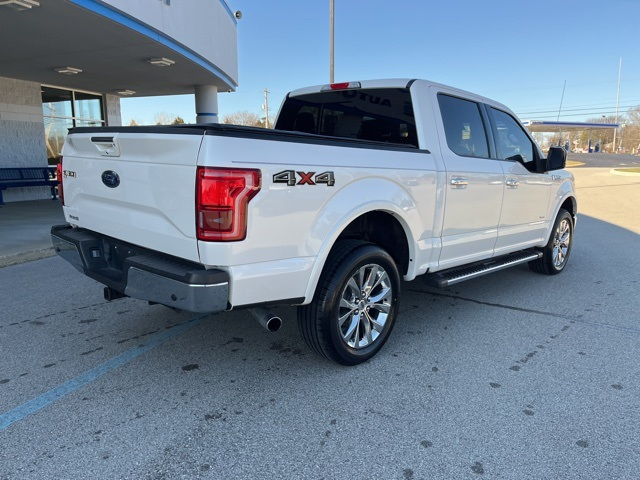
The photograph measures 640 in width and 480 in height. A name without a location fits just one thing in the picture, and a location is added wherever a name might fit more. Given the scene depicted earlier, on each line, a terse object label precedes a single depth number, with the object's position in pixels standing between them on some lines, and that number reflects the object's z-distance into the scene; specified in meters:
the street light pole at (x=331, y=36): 17.22
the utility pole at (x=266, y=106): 71.21
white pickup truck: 2.57
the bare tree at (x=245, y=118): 78.19
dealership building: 8.07
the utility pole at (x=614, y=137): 93.56
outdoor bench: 12.26
